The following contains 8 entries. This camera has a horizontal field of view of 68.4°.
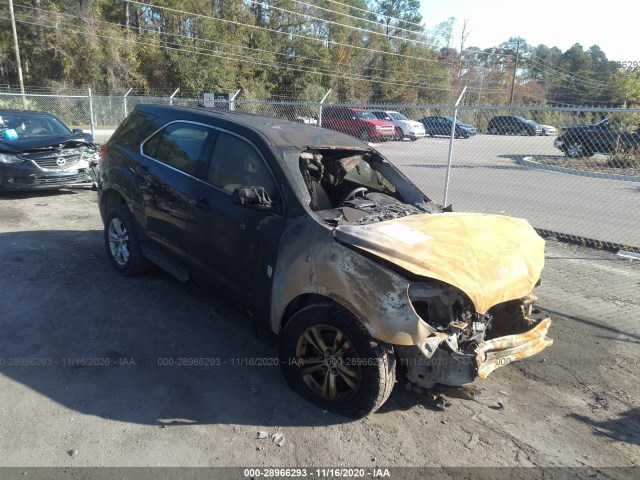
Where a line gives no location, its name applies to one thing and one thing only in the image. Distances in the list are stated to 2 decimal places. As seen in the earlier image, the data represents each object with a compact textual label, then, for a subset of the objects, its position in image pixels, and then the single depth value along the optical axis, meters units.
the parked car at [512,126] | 21.49
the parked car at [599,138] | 12.79
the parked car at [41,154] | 8.52
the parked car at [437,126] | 21.29
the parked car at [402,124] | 21.39
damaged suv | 2.87
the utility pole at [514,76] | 53.06
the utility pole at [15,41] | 28.77
